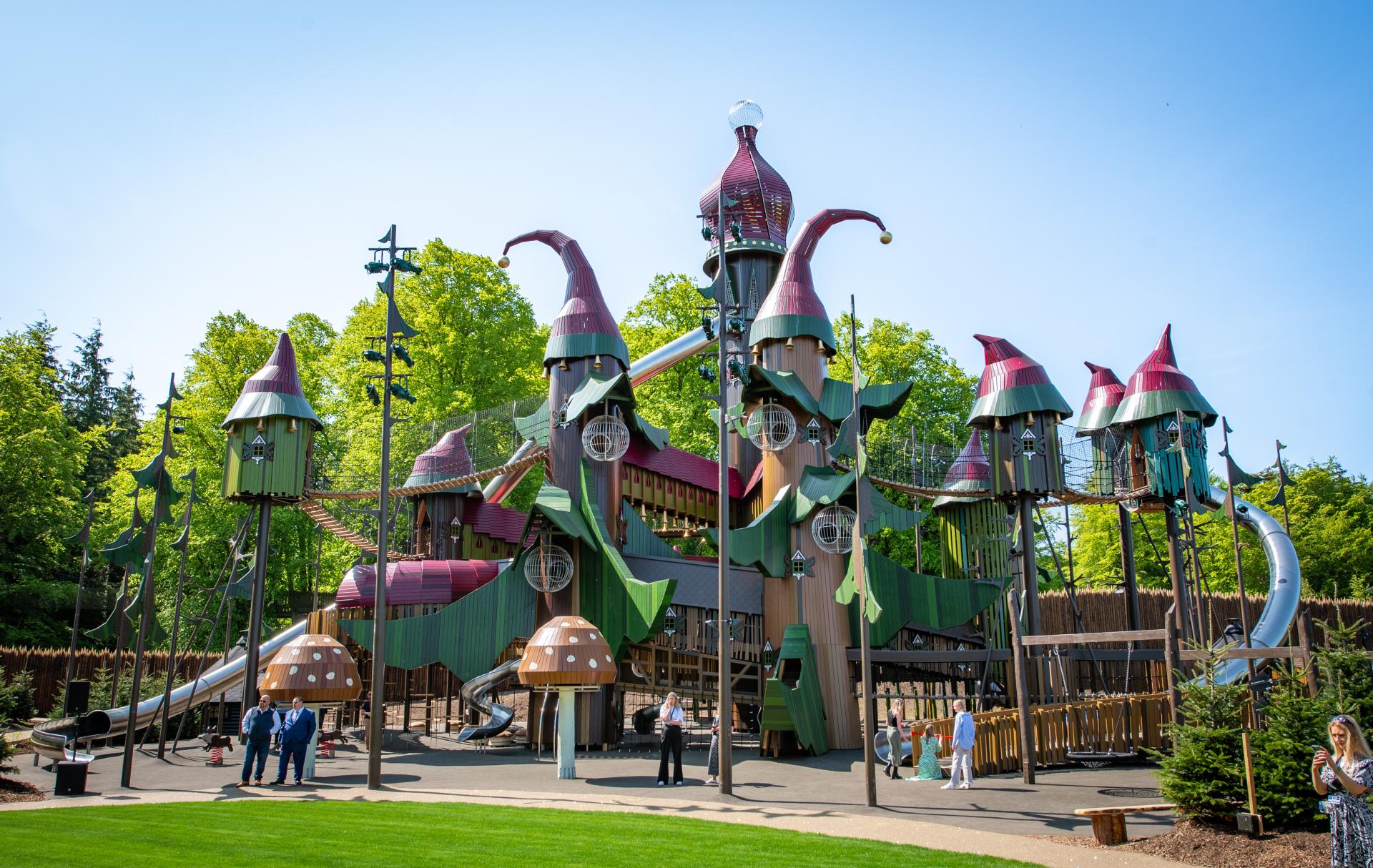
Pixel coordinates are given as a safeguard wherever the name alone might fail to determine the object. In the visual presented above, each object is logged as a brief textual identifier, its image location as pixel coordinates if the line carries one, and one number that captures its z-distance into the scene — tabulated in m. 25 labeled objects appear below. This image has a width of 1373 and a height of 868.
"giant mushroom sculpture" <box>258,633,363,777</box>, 21.67
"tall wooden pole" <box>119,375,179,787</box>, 20.84
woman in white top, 19.55
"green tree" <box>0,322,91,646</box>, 42.88
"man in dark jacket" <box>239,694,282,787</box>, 19.27
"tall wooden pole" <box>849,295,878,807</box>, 16.59
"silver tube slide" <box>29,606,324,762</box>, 23.39
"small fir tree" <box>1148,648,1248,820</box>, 13.60
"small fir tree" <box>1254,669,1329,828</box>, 13.08
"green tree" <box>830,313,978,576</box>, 42.78
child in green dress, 20.33
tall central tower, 35.41
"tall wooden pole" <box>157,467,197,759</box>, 24.31
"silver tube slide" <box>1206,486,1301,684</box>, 28.02
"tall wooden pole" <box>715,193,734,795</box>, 17.48
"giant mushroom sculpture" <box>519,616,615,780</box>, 20.58
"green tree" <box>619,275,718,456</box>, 41.22
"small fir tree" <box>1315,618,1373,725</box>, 13.30
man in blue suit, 19.59
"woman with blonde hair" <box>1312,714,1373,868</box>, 9.81
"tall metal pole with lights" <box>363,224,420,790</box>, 18.61
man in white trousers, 18.81
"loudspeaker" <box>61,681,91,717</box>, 25.16
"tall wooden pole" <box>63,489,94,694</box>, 30.84
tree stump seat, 13.40
